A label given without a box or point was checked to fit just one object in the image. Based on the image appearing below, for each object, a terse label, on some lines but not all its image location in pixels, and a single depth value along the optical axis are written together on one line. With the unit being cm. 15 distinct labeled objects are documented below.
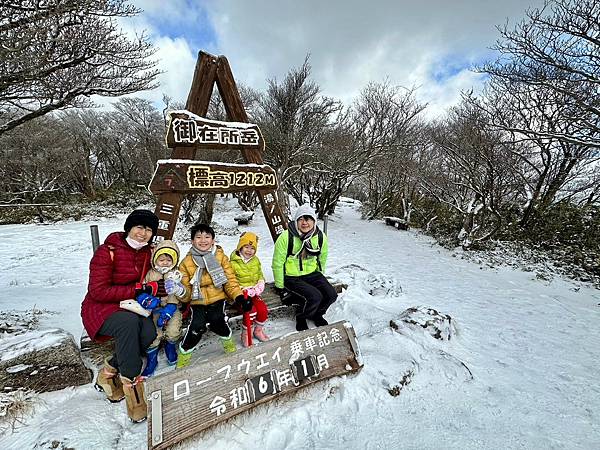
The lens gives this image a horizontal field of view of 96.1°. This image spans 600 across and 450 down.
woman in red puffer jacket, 206
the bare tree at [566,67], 483
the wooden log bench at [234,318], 247
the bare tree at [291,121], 1067
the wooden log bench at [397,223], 1208
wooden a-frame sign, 334
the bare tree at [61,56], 245
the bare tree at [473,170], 764
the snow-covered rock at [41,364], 208
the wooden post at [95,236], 358
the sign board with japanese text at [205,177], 332
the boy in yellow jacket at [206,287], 255
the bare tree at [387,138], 1198
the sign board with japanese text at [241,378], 176
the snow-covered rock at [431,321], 329
